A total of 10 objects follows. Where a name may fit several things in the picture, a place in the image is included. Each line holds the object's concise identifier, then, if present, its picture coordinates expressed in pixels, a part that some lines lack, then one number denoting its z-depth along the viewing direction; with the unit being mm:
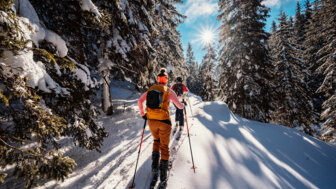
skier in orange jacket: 3479
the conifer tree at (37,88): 2227
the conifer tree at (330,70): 10445
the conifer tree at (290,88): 15562
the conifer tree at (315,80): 24122
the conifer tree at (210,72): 30031
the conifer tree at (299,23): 33138
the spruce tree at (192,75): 52062
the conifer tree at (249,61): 12125
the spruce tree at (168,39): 13760
